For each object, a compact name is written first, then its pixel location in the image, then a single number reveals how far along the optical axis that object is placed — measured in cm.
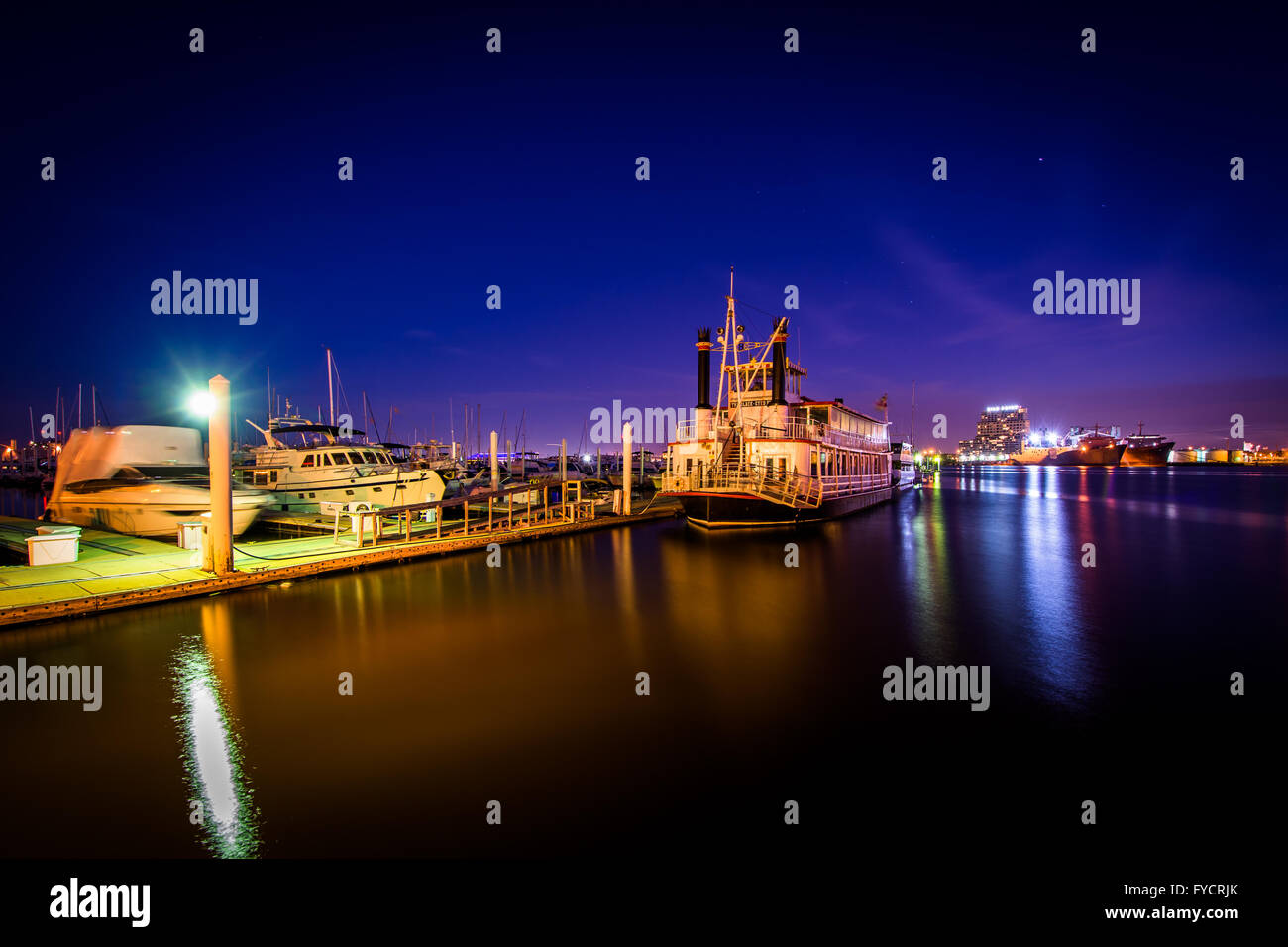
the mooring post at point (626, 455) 3563
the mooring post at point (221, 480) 1338
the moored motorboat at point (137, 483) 2141
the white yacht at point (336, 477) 2880
